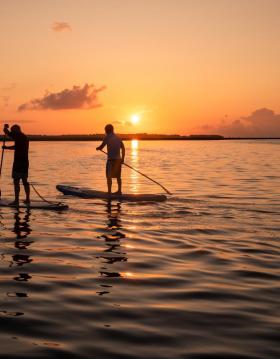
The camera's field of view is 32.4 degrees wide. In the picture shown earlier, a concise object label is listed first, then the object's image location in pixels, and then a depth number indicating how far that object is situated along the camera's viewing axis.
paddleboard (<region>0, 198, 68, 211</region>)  15.06
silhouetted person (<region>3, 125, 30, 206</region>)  15.13
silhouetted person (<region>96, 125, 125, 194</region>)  17.64
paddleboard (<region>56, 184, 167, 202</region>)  17.61
